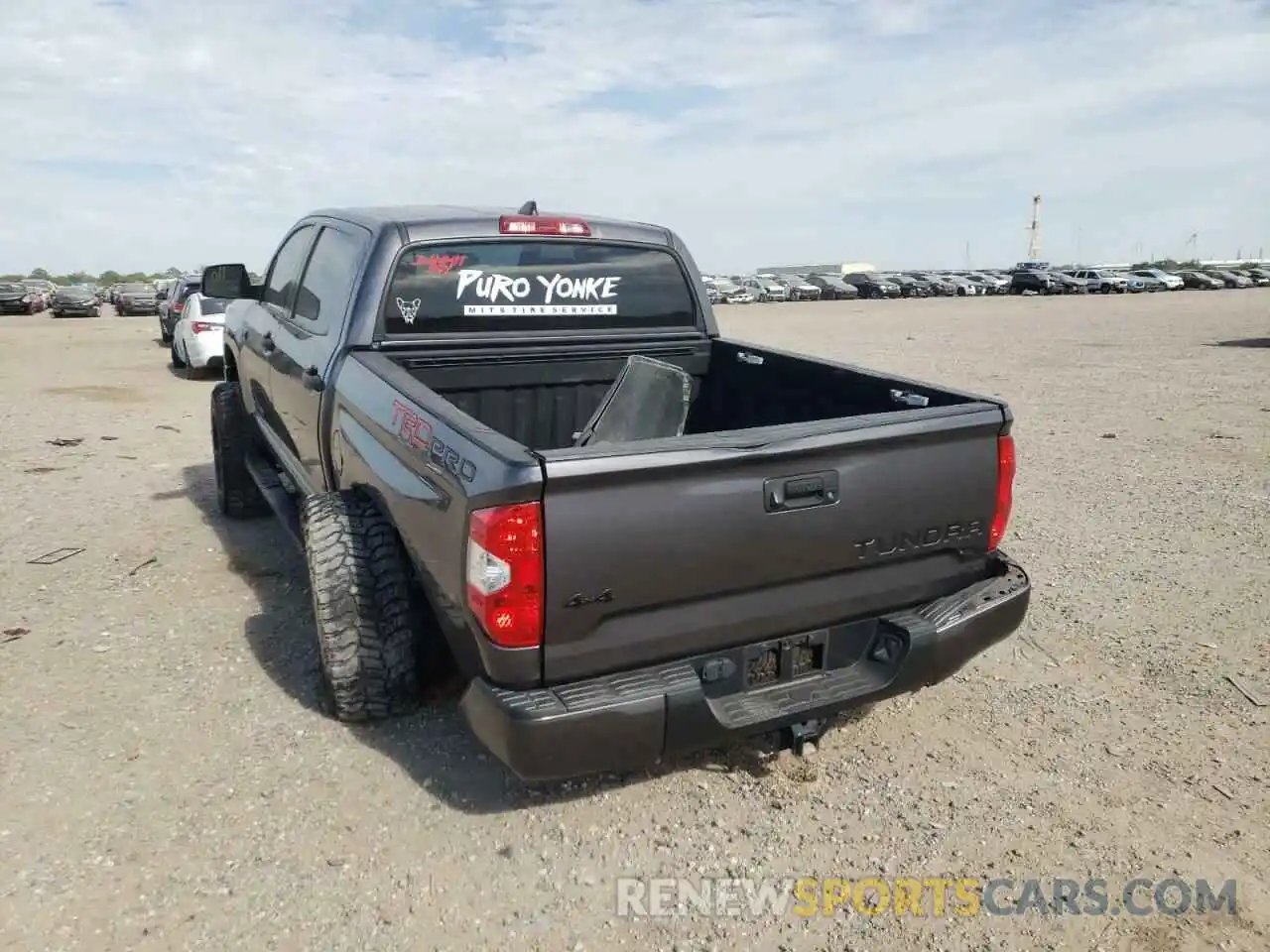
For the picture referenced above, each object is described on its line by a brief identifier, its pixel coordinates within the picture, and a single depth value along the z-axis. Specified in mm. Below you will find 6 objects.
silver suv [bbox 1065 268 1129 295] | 51531
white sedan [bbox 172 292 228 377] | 13953
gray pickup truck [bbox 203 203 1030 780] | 2641
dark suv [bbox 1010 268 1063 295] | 52469
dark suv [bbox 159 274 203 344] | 17406
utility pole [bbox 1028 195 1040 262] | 132750
